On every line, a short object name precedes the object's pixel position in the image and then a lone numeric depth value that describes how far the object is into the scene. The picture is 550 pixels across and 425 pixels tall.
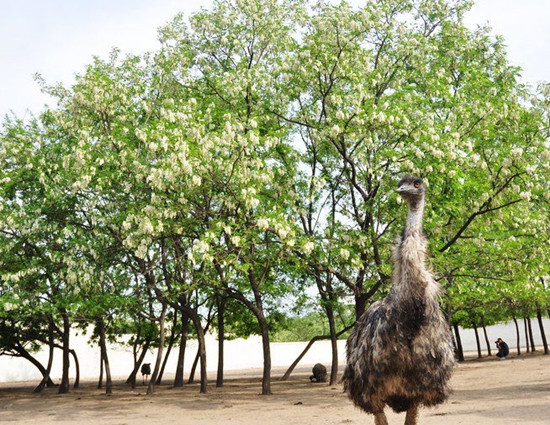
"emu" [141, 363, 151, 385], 37.41
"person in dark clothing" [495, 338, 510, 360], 47.00
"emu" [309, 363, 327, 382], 30.83
